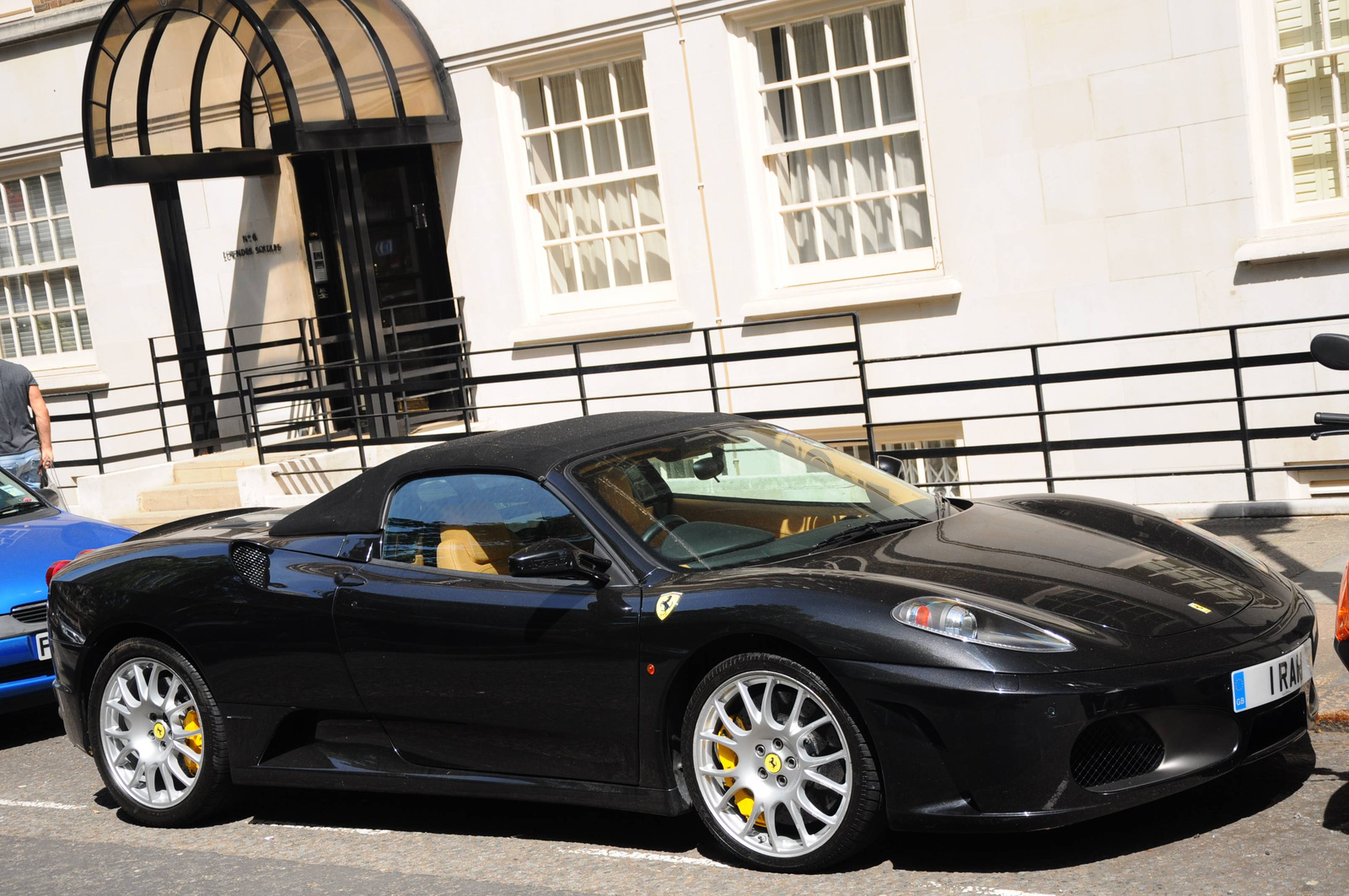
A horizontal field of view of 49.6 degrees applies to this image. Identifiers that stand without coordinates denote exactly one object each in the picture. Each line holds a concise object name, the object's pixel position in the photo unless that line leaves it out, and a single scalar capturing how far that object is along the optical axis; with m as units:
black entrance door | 13.09
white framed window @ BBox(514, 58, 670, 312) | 13.12
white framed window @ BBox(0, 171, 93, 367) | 17.05
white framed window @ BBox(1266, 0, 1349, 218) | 9.96
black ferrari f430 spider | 4.12
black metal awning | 12.51
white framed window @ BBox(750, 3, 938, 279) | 11.66
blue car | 7.12
